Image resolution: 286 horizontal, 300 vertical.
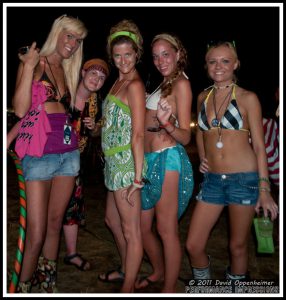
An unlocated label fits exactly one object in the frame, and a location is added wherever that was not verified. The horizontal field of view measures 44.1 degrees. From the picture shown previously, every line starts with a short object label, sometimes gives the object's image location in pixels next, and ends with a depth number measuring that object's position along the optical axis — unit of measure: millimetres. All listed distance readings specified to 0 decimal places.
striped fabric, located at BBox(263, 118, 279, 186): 3977
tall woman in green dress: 2885
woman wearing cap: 3512
